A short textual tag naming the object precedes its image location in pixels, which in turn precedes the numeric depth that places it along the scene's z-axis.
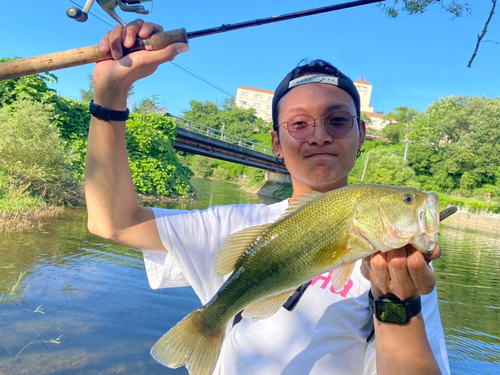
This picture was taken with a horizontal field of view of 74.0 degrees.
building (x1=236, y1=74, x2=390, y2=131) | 111.75
